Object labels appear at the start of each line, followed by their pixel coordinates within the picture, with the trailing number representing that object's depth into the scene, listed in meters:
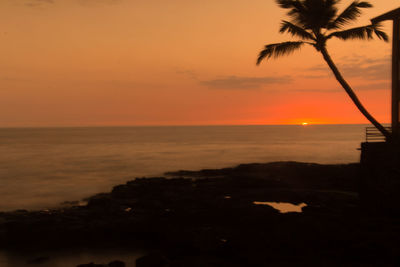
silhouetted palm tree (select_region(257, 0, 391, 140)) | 19.97
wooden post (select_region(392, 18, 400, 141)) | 19.41
